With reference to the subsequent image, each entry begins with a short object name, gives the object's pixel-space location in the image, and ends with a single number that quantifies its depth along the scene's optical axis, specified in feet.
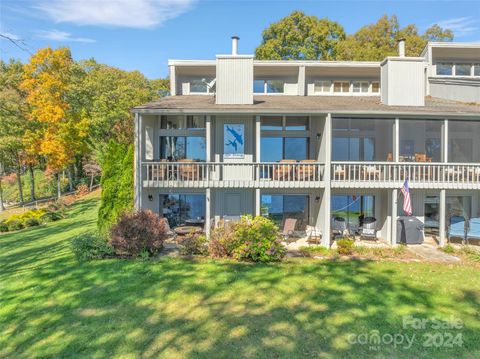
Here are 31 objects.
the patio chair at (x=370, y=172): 44.53
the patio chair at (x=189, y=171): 45.07
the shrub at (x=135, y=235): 36.22
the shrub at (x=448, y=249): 40.52
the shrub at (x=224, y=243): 36.47
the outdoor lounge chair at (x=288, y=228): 46.14
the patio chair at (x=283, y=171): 45.03
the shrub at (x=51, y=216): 72.08
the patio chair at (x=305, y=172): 44.88
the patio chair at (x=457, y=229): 44.01
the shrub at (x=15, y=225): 67.97
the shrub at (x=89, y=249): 36.17
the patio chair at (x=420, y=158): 50.10
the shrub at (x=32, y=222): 69.26
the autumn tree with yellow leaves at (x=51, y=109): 84.89
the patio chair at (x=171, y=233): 40.01
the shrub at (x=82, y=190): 107.24
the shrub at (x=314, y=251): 39.17
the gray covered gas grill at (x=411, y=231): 44.73
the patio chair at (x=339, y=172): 45.27
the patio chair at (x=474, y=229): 43.68
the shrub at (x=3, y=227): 67.15
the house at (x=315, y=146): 44.34
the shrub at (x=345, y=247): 39.42
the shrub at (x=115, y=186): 43.47
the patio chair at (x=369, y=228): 46.55
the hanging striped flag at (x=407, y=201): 40.86
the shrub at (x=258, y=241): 34.88
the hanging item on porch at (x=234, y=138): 50.01
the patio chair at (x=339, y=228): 47.55
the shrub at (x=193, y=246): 37.73
